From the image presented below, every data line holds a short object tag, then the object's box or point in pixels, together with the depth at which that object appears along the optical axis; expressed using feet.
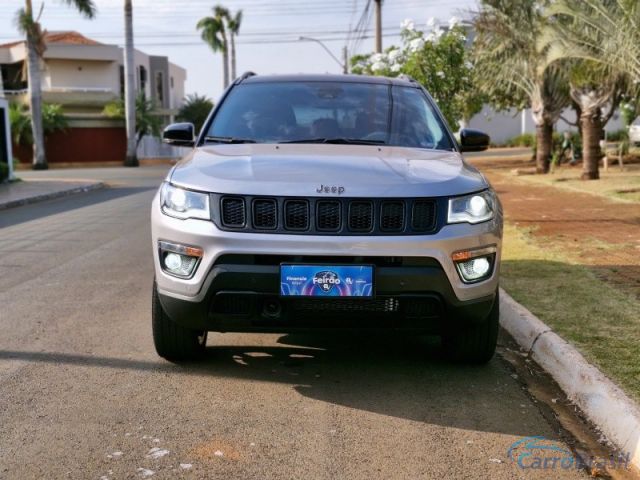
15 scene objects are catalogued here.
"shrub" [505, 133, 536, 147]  170.30
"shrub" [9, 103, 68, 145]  156.35
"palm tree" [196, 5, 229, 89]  210.18
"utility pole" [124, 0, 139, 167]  141.59
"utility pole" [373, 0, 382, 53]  111.34
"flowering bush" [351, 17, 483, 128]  79.82
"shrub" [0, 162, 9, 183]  86.32
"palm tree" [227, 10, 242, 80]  215.10
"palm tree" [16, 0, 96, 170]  126.52
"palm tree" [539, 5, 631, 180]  56.34
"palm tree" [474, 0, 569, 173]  74.23
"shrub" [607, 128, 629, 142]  123.24
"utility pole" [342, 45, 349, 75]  181.64
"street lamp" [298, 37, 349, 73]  150.69
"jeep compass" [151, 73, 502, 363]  13.74
